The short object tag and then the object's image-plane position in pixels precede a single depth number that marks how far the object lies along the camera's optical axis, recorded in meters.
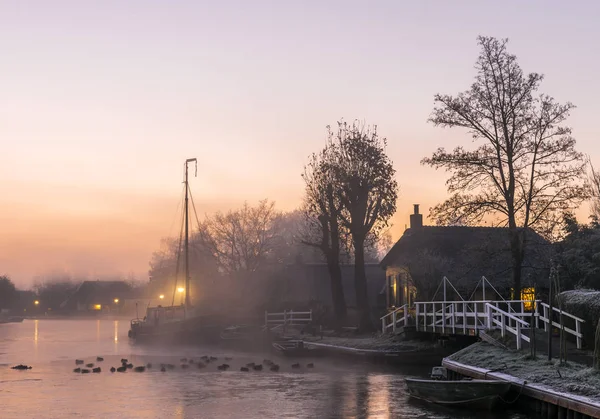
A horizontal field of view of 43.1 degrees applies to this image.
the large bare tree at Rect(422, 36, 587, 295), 38.28
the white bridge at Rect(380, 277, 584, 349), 28.82
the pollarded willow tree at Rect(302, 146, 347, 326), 55.56
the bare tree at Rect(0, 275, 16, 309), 167.62
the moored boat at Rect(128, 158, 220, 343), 69.75
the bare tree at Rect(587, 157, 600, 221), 50.59
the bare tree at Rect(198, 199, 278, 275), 96.62
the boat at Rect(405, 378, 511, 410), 24.25
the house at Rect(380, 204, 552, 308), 38.91
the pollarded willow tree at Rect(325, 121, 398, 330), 53.88
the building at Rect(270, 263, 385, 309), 76.56
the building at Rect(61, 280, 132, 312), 194.62
